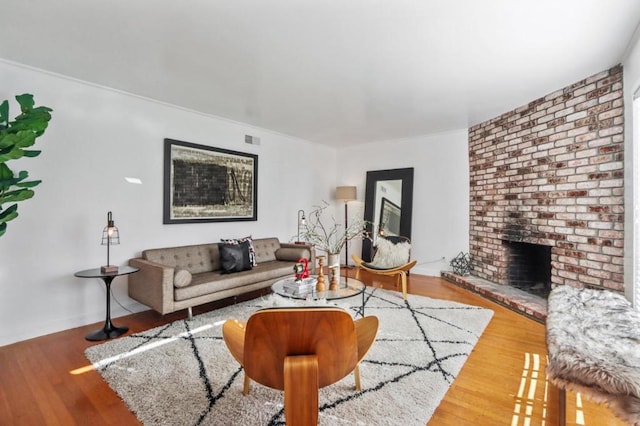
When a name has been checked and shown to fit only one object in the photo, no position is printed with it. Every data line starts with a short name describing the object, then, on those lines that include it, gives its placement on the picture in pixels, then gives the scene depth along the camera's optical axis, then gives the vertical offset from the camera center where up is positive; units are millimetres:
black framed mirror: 5586 +211
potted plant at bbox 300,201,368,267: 5684 -266
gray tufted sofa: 3033 -729
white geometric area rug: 1792 -1154
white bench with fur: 1329 -679
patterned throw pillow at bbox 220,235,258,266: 4017 -449
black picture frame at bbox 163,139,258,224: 3875 +385
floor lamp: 5922 +379
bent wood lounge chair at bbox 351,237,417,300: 4062 -739
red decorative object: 2996 -562
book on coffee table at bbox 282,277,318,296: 2854 -696
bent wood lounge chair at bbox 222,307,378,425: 1366 -653
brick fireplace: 2852 +382
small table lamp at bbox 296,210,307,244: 5673 -110
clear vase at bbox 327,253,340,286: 3005 -482
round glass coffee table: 2660 -707
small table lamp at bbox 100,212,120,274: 2971 -275
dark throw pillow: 3781 -569
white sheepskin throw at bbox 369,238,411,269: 4465 -597
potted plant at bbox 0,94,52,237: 2193 +500
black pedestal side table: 2842 -1048
